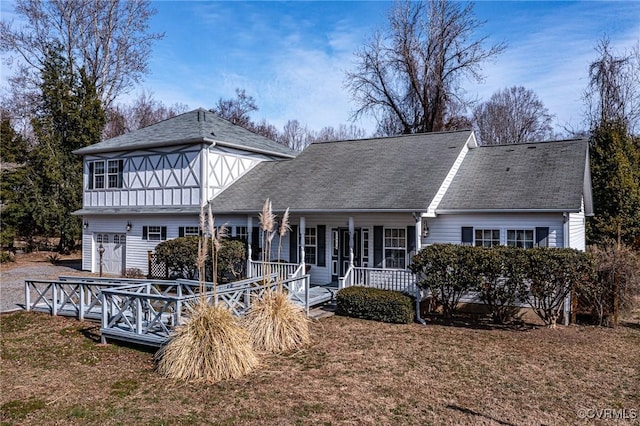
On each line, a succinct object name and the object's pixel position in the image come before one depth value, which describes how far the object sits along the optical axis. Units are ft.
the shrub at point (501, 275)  35.06
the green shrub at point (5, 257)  79.46
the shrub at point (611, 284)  36.11
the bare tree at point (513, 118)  132.67
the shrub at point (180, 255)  53.62
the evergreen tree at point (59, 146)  86.94
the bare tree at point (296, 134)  197.69
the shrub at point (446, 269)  36.52
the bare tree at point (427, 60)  96.32
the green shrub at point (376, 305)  37.91
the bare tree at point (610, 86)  85.71
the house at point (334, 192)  43.14
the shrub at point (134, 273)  63.15
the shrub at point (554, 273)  33.91
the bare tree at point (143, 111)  152.15
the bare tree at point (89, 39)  96.07
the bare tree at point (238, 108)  149.28
